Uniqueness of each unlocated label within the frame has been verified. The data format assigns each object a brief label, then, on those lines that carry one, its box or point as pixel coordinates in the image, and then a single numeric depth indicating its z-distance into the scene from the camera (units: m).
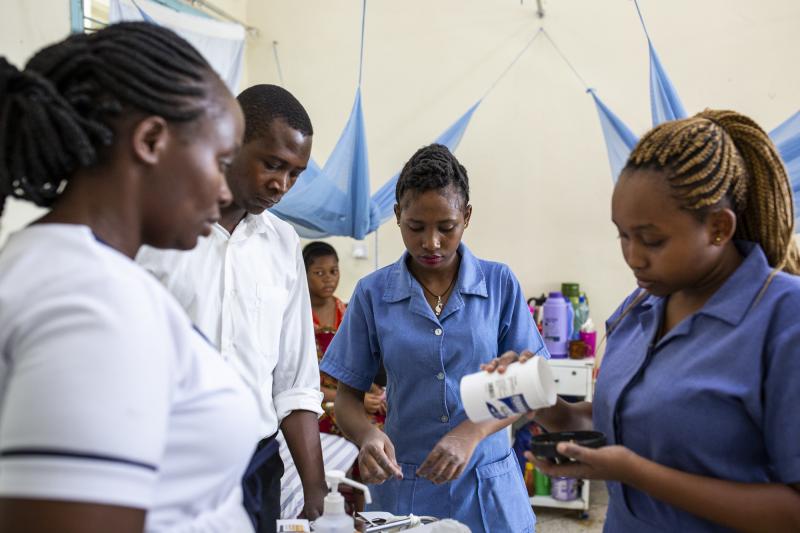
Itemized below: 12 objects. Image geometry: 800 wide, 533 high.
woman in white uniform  0.54
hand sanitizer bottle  1.06
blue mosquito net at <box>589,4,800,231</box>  3.04
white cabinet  3.48
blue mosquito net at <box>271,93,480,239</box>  3.53
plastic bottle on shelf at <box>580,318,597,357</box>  3.68
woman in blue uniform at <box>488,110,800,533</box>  0.92
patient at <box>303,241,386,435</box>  3.16
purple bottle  3.61
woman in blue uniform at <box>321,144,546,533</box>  1.47
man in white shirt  1.31
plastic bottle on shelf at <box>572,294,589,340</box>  3.83
